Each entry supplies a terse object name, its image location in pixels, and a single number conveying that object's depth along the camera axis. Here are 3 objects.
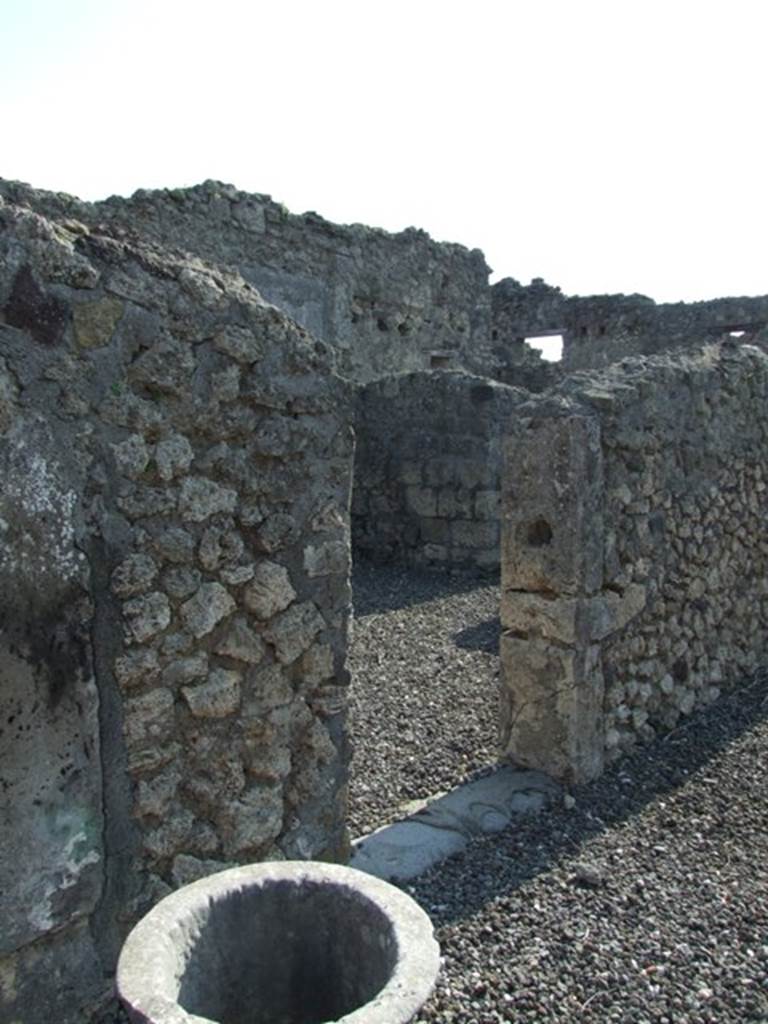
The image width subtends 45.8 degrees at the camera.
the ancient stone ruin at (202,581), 2.42
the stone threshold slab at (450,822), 3.68
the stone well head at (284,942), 2.04
